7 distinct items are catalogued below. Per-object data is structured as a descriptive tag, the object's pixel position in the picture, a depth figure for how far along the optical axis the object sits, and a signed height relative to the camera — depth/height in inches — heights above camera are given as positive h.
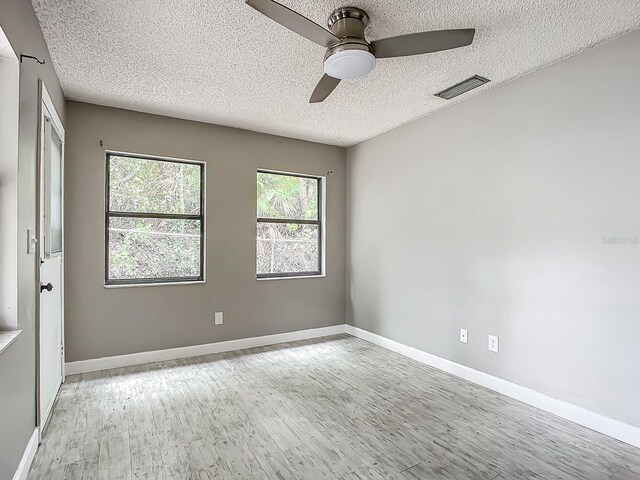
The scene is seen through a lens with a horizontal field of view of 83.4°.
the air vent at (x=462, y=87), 110.7 +49.4
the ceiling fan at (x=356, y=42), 73.0 +41.9
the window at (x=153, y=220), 138.3 +8.0
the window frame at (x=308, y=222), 168.6 +9.1
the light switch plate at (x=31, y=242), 75.9 -0.4
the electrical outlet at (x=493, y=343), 116.1 -33.6
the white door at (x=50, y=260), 88.8 -5.8
